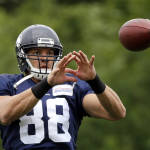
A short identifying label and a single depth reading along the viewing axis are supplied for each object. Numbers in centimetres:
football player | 1394
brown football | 1505
